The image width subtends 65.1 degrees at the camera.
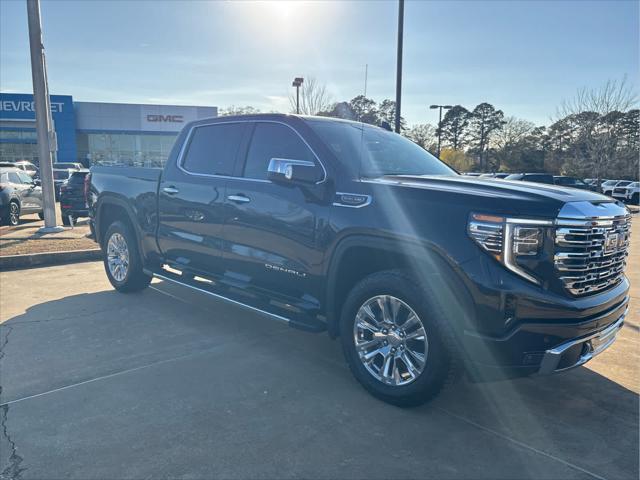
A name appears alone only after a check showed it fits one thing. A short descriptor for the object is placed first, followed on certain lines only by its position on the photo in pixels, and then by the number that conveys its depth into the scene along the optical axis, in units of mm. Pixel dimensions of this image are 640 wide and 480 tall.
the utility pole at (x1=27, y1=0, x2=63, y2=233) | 11359
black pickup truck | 2941
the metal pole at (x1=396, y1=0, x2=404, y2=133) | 11539
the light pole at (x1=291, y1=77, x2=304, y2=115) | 18988
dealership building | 45906
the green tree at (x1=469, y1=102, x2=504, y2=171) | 65438
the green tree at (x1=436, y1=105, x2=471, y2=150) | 67812
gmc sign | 51344
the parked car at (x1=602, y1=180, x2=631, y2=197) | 32469
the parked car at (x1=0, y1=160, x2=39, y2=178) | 18497
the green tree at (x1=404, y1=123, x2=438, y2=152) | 50994
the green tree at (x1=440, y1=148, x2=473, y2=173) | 49141
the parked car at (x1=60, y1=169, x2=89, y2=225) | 13883
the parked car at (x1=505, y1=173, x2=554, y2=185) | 20628
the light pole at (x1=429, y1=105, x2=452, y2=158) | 32734
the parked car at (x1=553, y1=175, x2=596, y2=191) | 27644
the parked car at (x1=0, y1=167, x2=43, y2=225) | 13266
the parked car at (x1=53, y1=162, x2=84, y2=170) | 29389
